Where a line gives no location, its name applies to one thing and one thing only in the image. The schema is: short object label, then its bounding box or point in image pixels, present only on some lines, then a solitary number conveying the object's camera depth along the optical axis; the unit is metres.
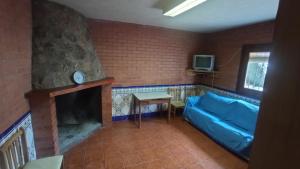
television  3.70
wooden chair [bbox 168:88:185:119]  3.74
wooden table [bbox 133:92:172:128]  3.22
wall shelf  3.99
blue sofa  2.34
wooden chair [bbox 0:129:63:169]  1.27
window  2.89
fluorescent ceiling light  1.85
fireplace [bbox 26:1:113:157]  1.99
